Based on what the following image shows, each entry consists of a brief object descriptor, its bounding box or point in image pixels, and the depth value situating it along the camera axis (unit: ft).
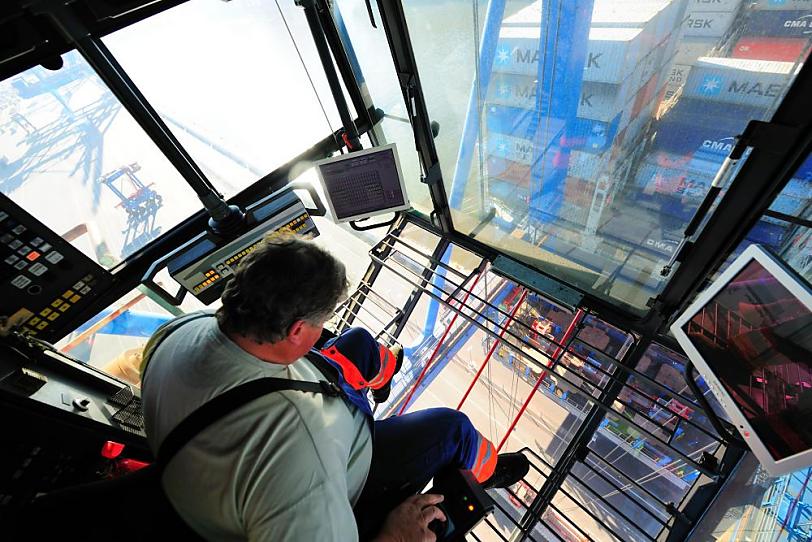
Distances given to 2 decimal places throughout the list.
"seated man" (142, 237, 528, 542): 2.60
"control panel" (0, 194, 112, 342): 4.54
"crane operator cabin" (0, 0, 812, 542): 3.15
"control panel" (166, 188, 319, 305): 5.55
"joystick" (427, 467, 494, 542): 3.98
